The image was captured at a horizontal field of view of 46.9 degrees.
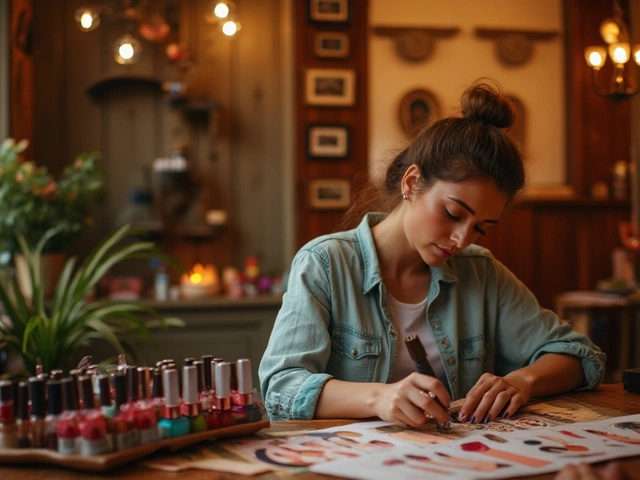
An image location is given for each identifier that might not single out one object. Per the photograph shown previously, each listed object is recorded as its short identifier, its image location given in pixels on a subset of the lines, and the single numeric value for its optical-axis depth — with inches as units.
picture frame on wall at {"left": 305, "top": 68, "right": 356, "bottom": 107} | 191.3
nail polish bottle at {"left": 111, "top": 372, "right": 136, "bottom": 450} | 41.6
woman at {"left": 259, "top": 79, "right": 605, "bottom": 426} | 59.2
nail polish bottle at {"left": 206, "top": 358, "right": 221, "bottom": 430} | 46.7
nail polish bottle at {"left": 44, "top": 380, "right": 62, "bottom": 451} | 41.5
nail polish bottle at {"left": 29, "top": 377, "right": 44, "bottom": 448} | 41.8
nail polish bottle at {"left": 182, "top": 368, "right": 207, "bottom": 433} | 45.5
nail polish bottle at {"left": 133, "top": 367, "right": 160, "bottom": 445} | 42.7
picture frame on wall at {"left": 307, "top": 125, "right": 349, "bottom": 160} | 191.3
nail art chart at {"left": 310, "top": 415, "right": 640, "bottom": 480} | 40.8
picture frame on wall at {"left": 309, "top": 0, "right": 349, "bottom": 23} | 191.2
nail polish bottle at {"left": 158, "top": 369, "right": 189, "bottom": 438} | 44.3
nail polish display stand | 40.1
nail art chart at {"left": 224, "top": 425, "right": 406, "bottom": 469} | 43.8
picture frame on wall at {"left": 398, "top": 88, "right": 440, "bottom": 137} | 210.5
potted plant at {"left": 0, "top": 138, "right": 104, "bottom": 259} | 149.3
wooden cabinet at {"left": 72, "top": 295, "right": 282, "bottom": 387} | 169.9
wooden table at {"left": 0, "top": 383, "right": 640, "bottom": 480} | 40.4
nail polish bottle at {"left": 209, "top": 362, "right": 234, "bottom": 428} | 46.8
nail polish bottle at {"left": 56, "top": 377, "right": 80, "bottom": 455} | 40.7
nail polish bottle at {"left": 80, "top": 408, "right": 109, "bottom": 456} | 40.4
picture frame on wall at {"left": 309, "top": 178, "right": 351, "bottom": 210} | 192.1
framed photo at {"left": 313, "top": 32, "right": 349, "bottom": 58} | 191.6
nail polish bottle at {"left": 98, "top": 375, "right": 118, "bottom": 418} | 42.0
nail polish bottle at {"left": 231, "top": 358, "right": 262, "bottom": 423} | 48.1
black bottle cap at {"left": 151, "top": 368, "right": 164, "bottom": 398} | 46.2
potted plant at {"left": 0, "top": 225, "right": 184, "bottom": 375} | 96.1
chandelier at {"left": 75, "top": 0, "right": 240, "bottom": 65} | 164.7
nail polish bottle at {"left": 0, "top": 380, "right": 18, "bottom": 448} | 42.3
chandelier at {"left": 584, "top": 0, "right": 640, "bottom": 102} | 110.9
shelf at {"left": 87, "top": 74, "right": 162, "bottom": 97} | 183.2
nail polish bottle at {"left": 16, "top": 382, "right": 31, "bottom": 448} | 42.3
